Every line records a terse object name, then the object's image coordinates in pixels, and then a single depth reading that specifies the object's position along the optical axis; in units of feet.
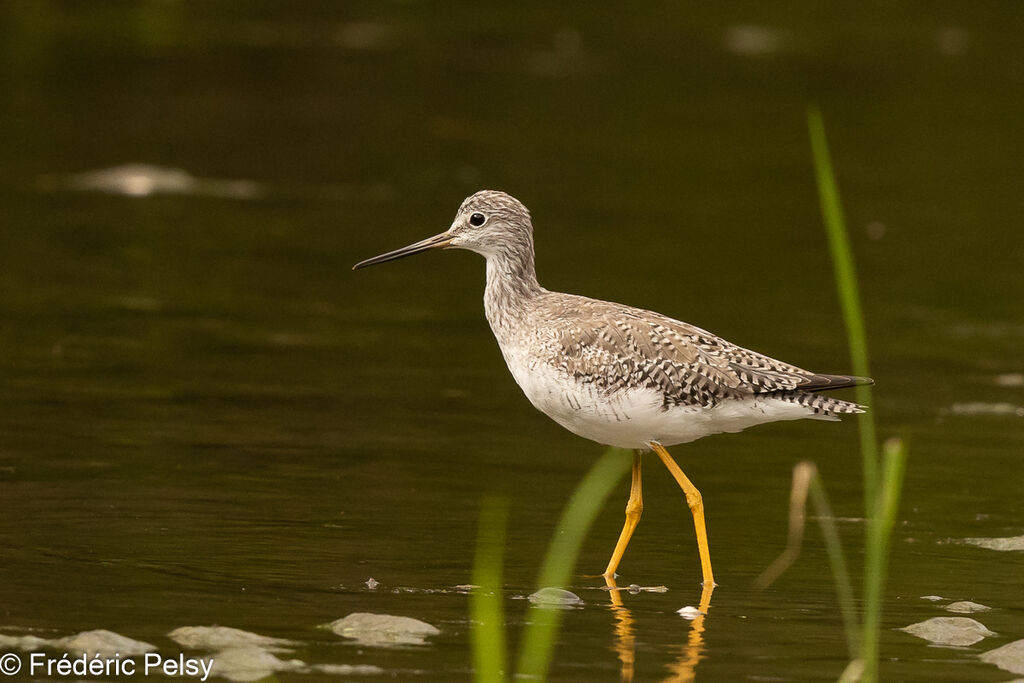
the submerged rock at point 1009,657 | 49.96
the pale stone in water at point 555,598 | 54.70
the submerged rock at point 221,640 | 48.26
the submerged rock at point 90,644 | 47.32
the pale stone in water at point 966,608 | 55.93
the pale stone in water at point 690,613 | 54.75
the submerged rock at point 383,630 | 50.21
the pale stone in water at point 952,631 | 52.75
